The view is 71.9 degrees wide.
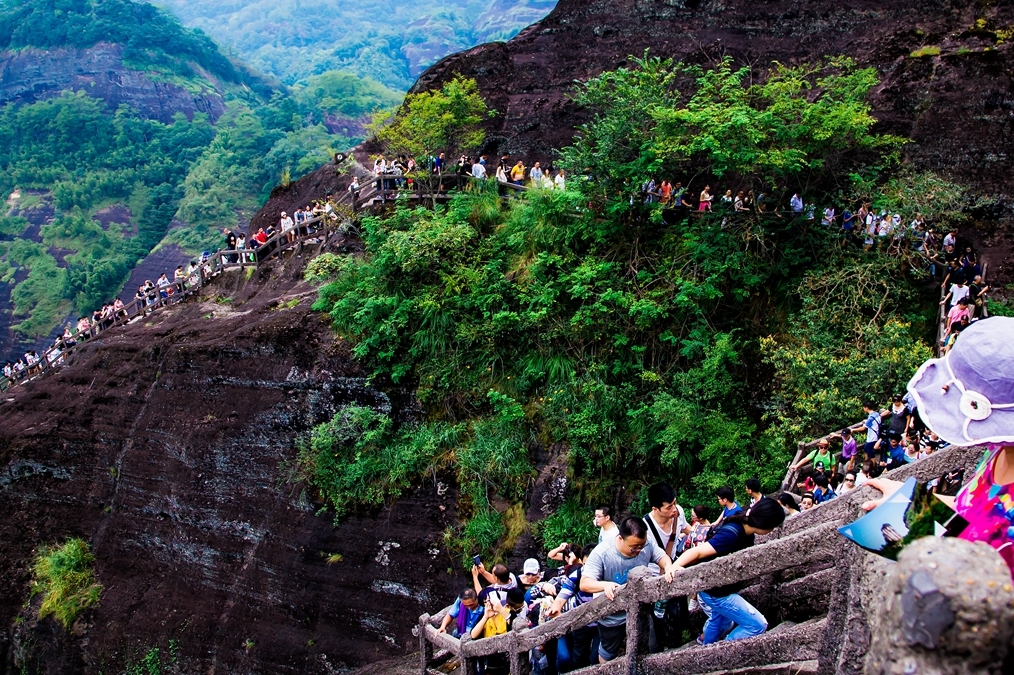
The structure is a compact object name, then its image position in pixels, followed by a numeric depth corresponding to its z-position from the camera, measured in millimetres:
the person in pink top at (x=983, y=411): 2936
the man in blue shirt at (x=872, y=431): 9070
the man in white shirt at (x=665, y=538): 5547
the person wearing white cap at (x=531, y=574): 7383
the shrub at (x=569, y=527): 12133
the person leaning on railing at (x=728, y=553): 4941
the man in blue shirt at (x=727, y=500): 6539
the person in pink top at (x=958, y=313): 10602
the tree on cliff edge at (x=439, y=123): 17438
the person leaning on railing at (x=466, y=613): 7754
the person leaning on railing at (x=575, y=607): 6203
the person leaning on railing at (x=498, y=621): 7348
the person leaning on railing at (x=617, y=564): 5426
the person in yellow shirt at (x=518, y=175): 17516
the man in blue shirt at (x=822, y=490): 7938
